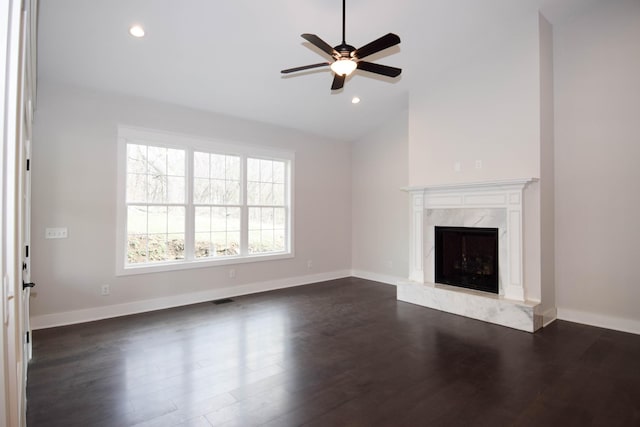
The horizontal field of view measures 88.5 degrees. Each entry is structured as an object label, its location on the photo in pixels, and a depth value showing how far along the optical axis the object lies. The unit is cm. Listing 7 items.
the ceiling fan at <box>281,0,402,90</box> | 281
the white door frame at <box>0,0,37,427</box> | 106
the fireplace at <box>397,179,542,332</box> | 410
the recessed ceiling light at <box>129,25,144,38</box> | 341
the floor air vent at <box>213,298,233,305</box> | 509
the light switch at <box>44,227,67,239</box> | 392
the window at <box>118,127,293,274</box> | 462
